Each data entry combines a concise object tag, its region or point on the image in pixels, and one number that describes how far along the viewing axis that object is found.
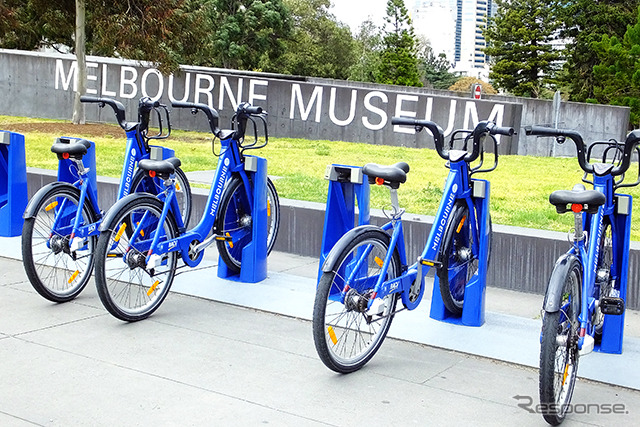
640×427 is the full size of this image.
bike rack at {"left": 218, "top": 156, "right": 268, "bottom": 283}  6.61
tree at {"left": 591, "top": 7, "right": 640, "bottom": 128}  34.31
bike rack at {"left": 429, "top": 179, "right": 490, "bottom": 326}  5.52
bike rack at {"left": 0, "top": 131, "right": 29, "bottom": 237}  8.09
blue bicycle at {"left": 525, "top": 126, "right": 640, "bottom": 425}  3.86
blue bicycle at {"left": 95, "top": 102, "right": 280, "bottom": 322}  5.48
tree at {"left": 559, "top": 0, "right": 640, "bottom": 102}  52.69
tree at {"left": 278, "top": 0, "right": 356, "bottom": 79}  64.56
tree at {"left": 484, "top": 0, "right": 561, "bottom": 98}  55.50
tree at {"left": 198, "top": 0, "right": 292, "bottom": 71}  50.81
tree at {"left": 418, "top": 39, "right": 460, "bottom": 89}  80.12
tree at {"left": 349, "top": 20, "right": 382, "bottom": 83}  65.94
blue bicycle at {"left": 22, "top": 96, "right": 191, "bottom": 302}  5.85
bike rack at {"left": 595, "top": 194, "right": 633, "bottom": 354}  5.05
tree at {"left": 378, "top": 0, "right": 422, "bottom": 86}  58.75
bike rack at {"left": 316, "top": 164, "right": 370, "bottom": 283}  5.79
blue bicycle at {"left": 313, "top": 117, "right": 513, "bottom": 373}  4.59
